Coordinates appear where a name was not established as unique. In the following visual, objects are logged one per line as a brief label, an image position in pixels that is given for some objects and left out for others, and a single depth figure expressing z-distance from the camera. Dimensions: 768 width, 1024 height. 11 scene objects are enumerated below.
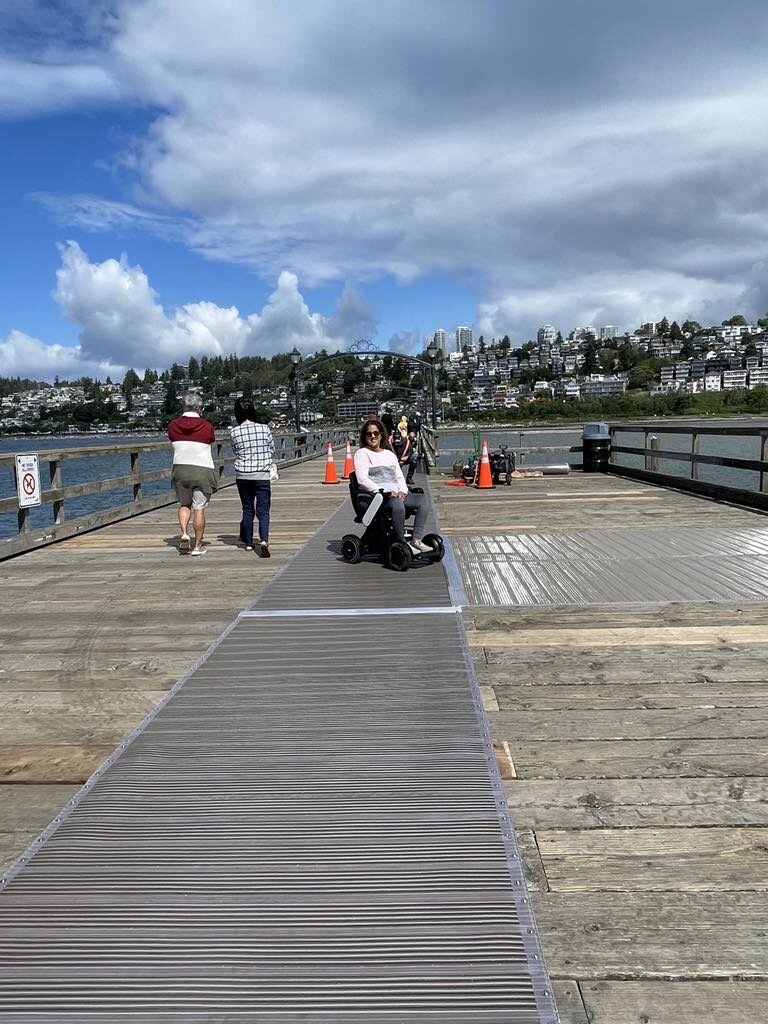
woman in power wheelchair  7.05
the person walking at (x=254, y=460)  8.15
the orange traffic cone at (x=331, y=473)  17.59
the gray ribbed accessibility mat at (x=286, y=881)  1.96
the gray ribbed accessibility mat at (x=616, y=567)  5.91
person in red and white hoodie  7.99
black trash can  17.47
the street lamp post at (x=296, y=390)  32.94
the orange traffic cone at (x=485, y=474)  14.96
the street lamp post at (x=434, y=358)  27.30
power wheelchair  6.98
